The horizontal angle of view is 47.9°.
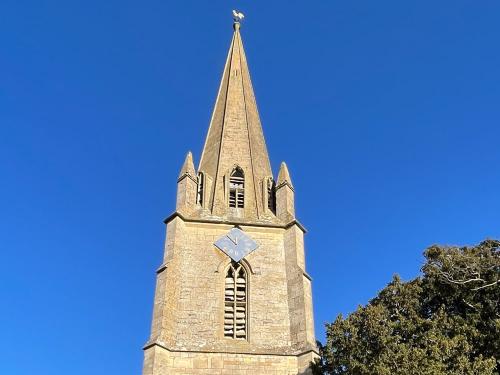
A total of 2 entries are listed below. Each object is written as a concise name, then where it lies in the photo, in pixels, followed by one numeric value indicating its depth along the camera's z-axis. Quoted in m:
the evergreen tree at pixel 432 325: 13.44
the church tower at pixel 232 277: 19.92
